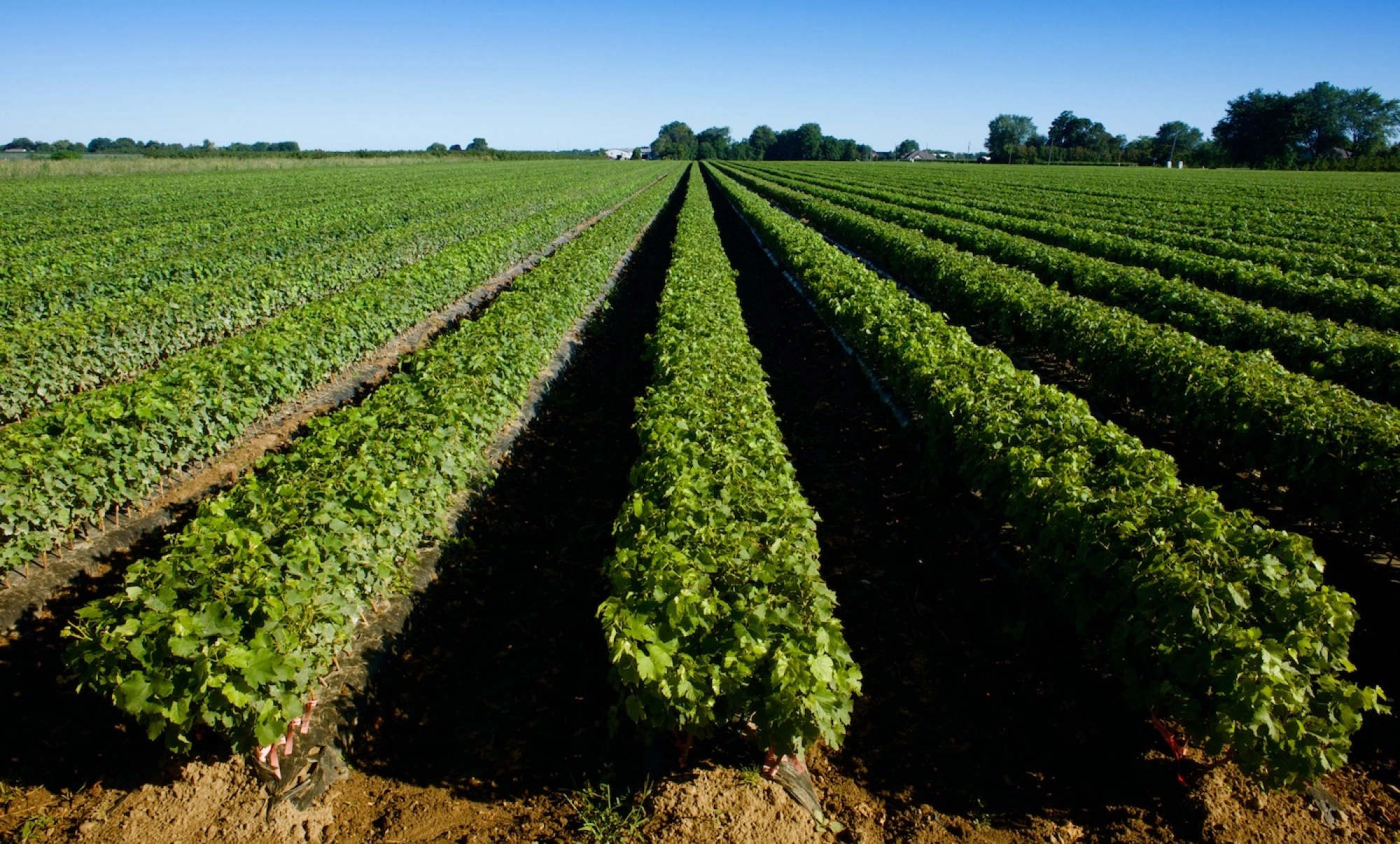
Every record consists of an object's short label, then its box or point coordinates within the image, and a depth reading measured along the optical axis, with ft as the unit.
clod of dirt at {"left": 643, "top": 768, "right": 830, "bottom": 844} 13.78
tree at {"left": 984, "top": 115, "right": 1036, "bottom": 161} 533.96
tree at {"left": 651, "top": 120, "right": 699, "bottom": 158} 629.10
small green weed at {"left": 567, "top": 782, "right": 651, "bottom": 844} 14.12
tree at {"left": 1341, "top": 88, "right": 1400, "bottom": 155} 397.60
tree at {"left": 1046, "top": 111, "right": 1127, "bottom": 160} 480.23
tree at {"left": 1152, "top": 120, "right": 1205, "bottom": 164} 411.75
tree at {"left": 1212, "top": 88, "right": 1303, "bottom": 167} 375.86
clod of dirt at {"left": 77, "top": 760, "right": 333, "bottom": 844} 14.12
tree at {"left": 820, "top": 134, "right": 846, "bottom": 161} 579.07
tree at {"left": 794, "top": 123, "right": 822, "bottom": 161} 586.04
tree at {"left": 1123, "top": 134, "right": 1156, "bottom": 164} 422.00
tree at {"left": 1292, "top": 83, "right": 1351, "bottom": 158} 380.99
